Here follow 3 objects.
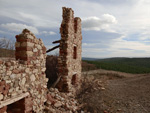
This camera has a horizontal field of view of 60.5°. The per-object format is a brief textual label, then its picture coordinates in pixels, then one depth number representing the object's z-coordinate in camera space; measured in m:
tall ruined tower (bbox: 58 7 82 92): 6.84
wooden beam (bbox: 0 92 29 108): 2.87
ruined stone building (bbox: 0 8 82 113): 3.07
